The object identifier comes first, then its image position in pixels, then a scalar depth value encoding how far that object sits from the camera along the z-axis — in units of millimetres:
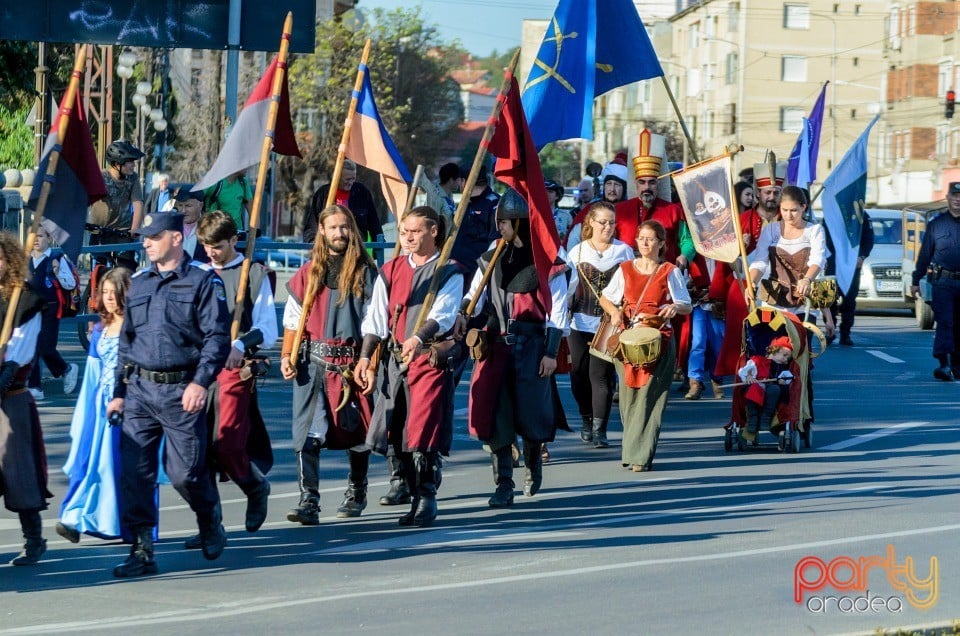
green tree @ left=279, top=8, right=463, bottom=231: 60125
